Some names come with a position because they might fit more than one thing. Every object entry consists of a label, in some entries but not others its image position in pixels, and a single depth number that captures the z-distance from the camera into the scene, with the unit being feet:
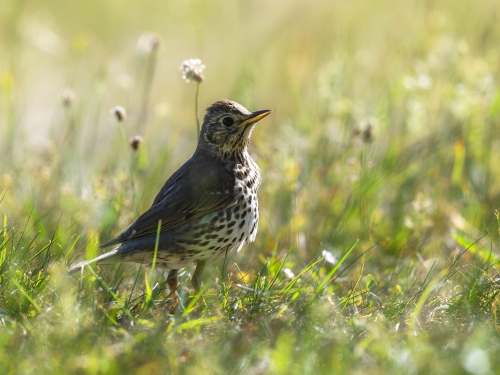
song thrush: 31.30
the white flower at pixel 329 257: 30.06
